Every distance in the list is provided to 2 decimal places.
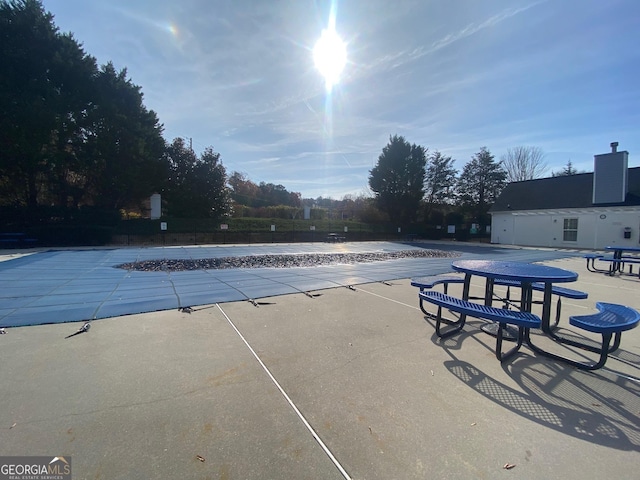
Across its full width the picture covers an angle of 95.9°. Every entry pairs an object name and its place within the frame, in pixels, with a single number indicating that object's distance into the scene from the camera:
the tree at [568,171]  41.63
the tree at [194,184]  22.19
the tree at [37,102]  16.38
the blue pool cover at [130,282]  4.75
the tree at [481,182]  32.38
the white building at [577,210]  19.20
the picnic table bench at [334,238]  24.88
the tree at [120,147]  18.88
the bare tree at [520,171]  39.22
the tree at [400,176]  30.97
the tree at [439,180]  32.62
